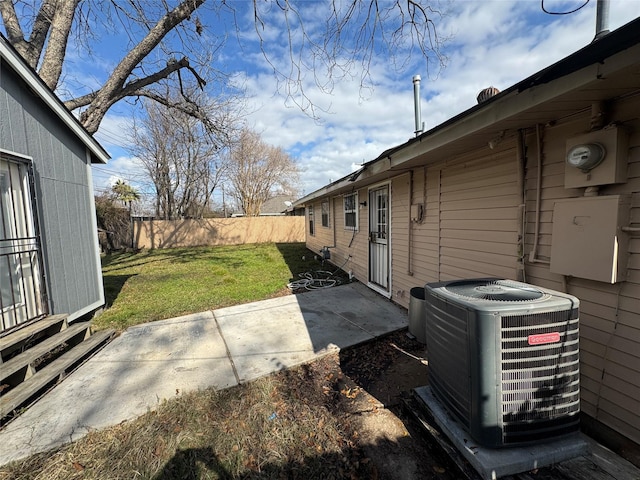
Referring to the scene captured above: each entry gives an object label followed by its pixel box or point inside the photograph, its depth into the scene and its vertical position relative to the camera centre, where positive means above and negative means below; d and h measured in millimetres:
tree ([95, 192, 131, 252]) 13095 +109
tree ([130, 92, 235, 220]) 17078 +3823
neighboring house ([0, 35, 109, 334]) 3182 +328
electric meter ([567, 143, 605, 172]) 1892 +399
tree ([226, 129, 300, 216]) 25188 +4754
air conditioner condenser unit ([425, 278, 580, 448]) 1590 -910
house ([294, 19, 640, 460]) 1787 +140
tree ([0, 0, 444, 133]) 3572 +2898
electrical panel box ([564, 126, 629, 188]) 1819 +362
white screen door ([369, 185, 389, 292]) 5562 -412
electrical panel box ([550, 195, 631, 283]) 1827 -183
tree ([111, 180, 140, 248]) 16397 +2052
